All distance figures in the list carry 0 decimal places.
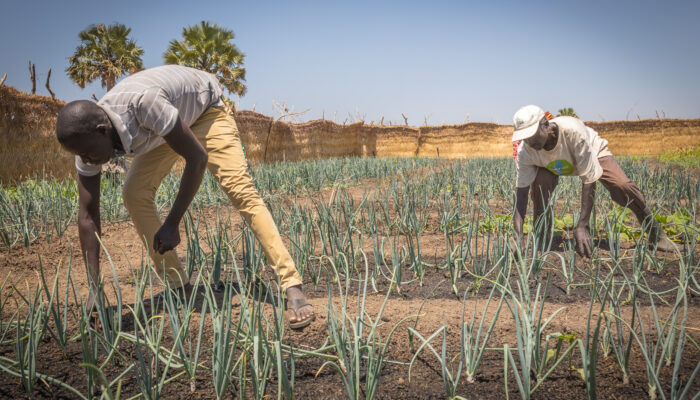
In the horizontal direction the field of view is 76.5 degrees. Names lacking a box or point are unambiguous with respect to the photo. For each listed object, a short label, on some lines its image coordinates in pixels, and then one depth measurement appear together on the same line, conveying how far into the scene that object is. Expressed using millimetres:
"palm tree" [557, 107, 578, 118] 23144
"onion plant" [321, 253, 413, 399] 1170
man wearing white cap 2693
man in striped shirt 1567
